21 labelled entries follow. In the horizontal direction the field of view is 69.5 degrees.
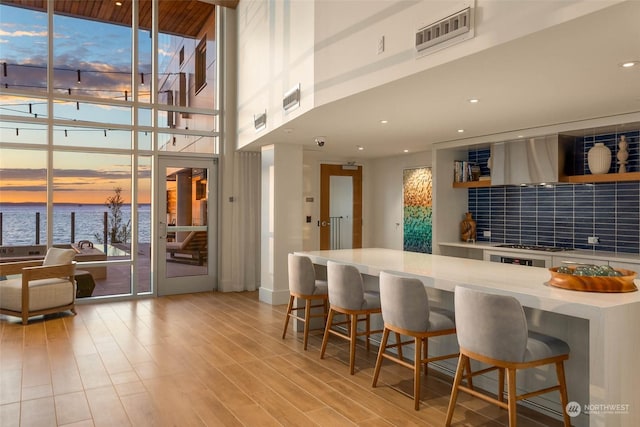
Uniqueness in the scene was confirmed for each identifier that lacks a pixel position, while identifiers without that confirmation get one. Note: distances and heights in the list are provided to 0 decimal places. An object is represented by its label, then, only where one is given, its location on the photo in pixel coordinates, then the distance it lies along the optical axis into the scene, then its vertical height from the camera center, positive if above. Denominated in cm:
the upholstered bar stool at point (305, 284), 464 -73
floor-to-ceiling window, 643 +140
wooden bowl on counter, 268 -41
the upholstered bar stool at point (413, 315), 326 -74
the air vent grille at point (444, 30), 268 +112
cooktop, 540 -42
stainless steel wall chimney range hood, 536 +65
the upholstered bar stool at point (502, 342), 257 -76
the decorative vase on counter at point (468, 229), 678 -23
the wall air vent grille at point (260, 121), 593 +123
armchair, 558 -90
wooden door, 858 +26
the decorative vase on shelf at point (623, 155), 497 +63
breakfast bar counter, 236 -65
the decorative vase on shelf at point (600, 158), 509 +61
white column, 659 -1
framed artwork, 770 +8
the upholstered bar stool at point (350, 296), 393 -72
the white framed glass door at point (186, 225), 730 -19
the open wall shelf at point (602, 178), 479 +39
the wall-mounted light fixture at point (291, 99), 458 +118
